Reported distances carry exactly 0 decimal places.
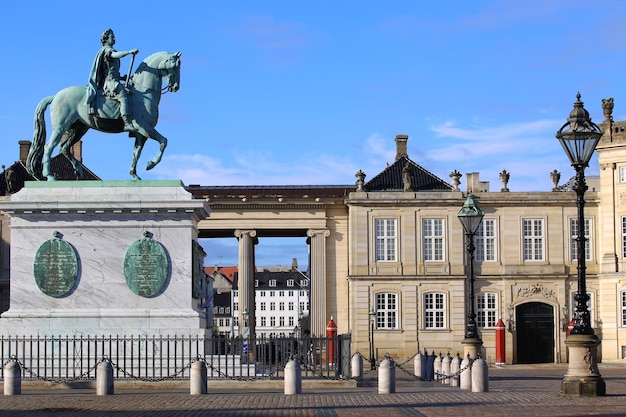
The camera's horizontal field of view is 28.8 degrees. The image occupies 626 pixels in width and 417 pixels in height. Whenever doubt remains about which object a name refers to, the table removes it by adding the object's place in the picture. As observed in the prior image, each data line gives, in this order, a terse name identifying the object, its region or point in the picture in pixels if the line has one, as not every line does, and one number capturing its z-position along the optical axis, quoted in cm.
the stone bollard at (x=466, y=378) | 2958
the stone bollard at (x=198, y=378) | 2612
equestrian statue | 3009
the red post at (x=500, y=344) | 6034
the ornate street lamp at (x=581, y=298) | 2364
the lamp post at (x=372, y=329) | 5419
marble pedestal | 2884
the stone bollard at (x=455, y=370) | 3220
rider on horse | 3000
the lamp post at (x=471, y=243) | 3388
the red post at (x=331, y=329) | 5293
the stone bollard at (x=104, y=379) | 2595
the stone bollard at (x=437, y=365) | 3705
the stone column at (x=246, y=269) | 6353
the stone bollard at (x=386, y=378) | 2717
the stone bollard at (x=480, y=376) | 2770
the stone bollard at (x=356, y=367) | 3462
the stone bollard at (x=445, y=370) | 3373
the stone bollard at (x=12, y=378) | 2609
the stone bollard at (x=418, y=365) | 3778
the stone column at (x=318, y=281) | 6347
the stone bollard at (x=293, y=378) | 2644
